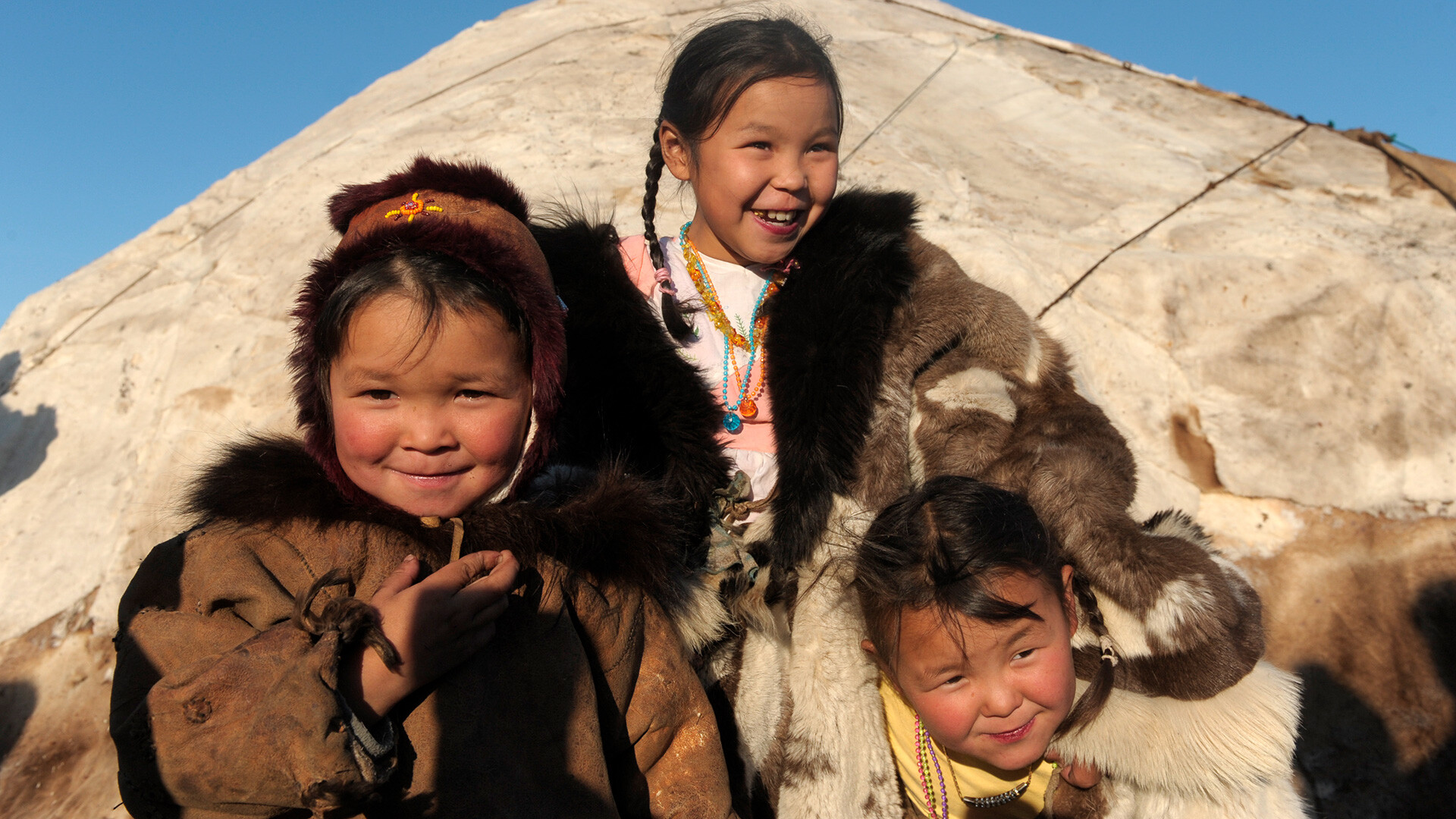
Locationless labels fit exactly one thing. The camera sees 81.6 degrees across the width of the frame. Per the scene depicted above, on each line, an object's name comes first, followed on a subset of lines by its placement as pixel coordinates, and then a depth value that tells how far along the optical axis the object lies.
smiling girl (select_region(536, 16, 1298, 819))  1.71
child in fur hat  1.10
